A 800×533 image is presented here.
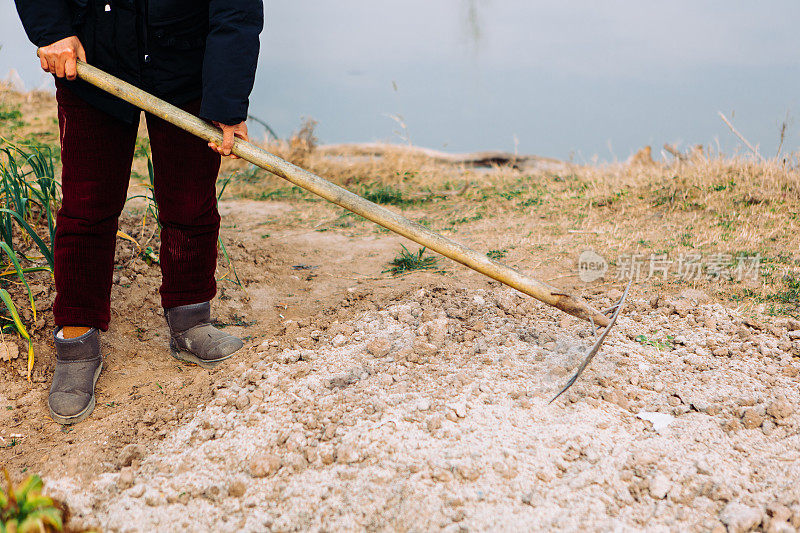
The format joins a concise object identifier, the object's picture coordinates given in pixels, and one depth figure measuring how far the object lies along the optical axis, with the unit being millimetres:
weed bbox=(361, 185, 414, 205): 5883
